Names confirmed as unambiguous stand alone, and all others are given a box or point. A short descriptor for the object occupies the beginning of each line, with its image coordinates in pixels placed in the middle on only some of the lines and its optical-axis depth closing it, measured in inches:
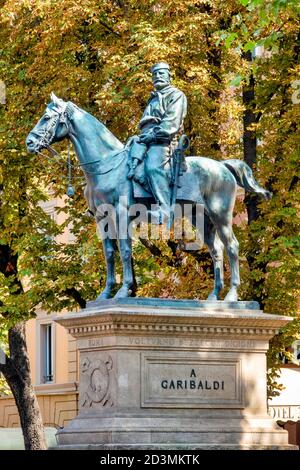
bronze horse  837.2
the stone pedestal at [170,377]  798.5
